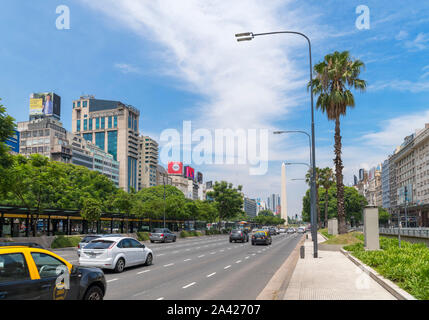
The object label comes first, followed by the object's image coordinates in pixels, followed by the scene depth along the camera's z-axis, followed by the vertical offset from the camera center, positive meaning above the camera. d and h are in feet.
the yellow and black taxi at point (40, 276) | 21.16 -4.50
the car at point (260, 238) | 126.21 -12.41
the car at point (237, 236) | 144.46 -13.37
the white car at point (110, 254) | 52.49 -7.31
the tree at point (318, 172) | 239.91 +16.47
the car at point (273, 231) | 242.82 -20.03
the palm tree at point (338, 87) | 106.01 +31.02
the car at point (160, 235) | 149.89 -13.63
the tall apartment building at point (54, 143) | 431.02 +67.11
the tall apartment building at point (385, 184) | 534.78 +20.20
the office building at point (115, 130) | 583.17 +108.13
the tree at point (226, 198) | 293.43 +1.48
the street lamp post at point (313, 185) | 72.23 +2.76
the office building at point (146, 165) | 651.66 +59.69
